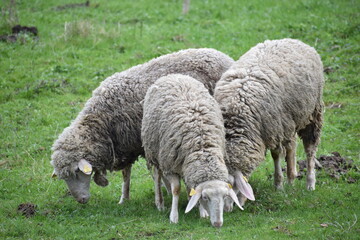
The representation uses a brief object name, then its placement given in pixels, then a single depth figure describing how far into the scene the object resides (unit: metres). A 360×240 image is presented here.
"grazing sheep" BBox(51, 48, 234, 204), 15.67
